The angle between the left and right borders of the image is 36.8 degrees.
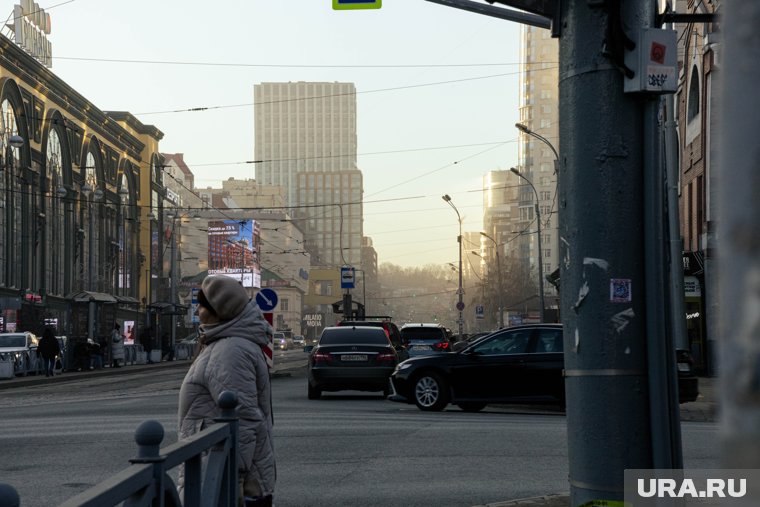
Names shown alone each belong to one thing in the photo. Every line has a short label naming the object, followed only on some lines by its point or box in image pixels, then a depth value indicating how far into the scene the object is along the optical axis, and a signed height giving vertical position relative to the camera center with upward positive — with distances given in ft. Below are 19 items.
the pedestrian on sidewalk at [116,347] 167.78 -2.83
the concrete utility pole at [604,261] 15.31 +0.85
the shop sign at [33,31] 213.25 +56.78
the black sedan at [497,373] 62.75 -2.74
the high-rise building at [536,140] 545.44 +92.87
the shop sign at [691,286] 113.39 +3.61
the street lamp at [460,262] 216.13 +13.42
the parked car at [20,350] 133.80 -2.53
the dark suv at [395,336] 100.15 -1.00
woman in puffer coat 17.38 -0.79
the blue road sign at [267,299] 82.33 +1.99
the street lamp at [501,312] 261.79 +2.86
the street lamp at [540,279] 174.78 +6.86
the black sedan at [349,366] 77.77 -2.75
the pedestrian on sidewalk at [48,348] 131.85 -2.32
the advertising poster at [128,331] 236.84 -0.67
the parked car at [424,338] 115.65 -1.35
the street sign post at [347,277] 151.53 +6.53
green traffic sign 51.72 +14.57
